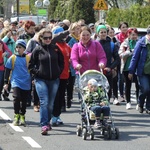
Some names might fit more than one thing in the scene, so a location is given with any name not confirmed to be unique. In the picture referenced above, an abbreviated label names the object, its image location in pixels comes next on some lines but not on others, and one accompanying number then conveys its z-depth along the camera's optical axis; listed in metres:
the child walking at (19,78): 12.65
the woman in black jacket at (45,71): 11.66
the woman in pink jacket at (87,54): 12.46
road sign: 26.53
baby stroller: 11.12
